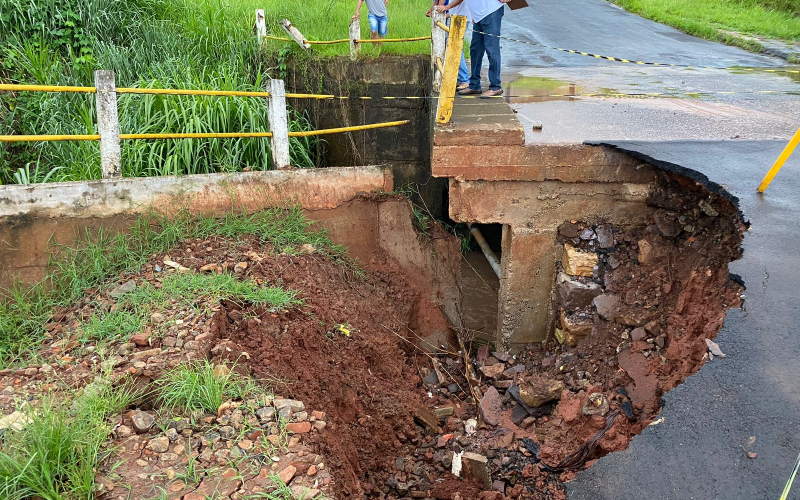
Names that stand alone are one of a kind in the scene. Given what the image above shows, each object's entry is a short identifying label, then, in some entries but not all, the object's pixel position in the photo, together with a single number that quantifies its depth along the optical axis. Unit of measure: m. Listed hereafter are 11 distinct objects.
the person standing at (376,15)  8.04
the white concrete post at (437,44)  6.62
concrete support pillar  5.87
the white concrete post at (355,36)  7.19
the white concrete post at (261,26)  7.94
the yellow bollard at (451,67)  5.03
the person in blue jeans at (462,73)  7.22
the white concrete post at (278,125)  5.83
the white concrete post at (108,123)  5.19
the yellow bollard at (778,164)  4.29
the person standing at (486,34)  5.91
